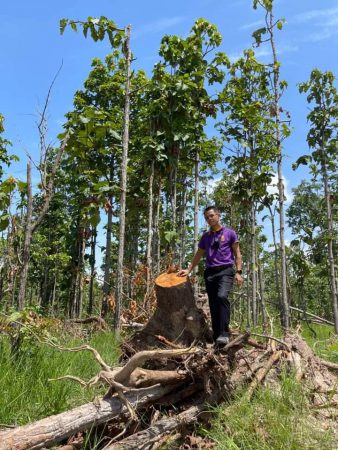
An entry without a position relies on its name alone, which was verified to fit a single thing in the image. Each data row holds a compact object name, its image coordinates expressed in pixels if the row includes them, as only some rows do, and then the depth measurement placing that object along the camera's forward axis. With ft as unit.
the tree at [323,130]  47.24
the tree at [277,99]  36.77
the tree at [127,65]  28.84
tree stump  17.92
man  17.41
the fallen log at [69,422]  11.44
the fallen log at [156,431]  12.99
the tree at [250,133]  45.44
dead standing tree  17.66
